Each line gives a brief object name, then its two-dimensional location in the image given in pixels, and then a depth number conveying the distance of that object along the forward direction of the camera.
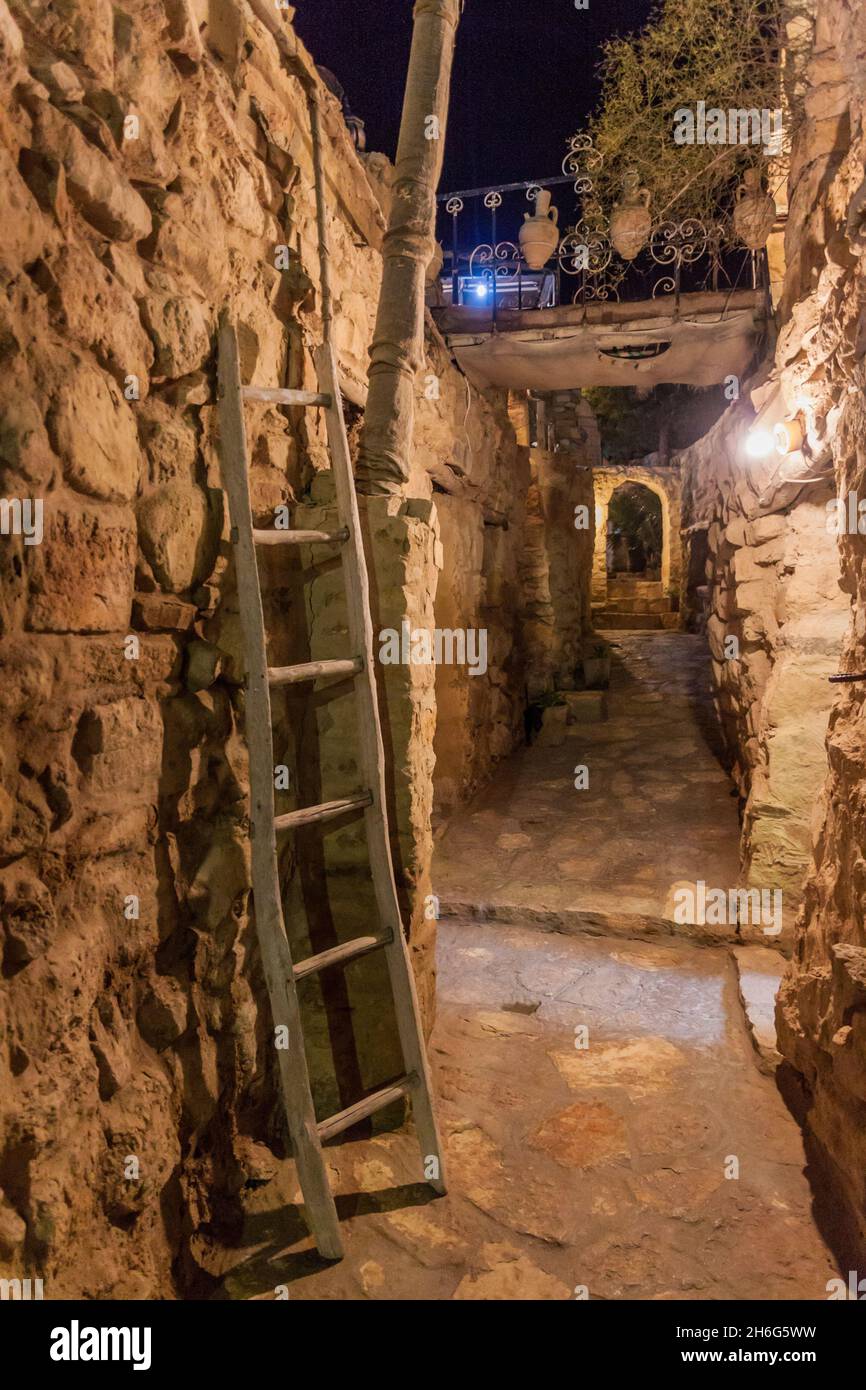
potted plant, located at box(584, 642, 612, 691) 8.35
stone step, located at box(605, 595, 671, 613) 13.23
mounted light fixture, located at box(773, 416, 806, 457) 3.84
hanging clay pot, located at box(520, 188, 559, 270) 6.41
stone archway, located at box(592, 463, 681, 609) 13.70
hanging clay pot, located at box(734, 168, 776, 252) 4.86
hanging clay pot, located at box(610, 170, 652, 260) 5.69
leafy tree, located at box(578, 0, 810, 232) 4.51
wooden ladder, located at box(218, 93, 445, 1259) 2.16
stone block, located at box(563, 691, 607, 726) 7.73
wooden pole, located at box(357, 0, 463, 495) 3.09
